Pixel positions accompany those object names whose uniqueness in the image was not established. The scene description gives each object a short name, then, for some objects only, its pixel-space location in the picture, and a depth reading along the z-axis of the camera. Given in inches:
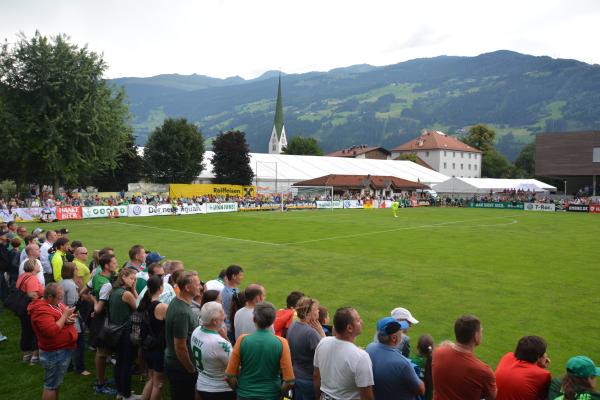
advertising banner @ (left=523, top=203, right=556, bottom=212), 2117.4
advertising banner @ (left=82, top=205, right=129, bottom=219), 1475.1
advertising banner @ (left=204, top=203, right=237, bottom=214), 1825.8
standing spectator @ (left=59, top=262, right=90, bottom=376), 275.5
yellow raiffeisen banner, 2062.0
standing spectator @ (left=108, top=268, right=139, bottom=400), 245.0
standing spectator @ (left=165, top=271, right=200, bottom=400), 196.5
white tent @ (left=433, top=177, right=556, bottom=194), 2593.5
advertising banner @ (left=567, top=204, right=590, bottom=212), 2014.0
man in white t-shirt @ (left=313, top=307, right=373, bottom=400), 160.2
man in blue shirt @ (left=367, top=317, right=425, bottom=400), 166.4
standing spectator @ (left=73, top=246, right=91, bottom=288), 331.9
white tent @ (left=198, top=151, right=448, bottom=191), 2534.4
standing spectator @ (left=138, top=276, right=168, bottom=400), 222.1
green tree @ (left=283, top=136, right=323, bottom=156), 4909.0
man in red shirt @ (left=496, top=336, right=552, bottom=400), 165.6
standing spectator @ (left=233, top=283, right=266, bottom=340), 214.5
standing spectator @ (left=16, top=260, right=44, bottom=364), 294.2
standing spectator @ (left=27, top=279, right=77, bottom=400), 228.3
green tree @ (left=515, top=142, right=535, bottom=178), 4892.7
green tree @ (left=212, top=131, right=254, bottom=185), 2461.9
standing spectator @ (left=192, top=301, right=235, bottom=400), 180.2
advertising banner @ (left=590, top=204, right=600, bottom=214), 1969.7
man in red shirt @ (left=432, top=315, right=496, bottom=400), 159.3
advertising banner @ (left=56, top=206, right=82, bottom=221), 1403.8
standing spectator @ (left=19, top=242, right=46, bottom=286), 328.4
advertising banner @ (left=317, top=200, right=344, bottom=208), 2129.9
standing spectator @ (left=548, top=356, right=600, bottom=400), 149.3
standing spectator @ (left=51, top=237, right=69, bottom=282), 364.5
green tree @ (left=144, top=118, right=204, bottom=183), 2551.7
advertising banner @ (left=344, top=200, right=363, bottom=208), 2156.7
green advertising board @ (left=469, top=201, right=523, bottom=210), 2212.1
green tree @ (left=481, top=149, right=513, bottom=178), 4800.7
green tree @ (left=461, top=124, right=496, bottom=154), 5088.6
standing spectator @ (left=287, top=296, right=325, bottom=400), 188.5
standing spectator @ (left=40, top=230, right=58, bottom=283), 381.1
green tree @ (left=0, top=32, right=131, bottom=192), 1486.2
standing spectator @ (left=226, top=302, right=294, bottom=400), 168.9
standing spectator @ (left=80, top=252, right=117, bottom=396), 257.3
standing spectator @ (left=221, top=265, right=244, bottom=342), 267.9
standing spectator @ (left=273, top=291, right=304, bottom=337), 228.5
